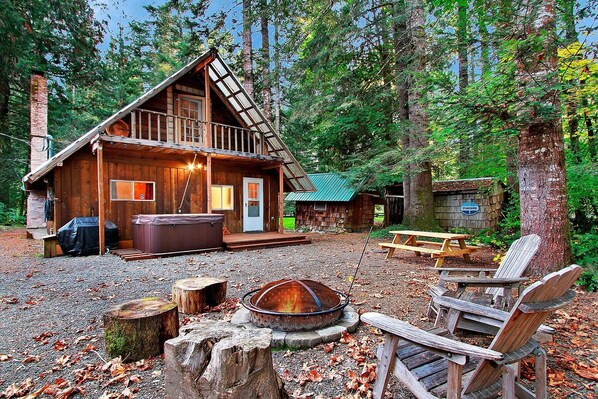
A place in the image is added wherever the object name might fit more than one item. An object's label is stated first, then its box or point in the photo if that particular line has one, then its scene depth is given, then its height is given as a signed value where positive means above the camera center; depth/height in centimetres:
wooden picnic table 655 -118
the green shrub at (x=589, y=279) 467 -132
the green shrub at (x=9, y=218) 1647 -72
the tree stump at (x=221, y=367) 171 -97
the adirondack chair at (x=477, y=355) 168 -95
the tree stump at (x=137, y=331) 274 -118
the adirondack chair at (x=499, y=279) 301 -88
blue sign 1302 -50
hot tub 807 -86
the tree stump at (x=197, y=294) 395 -122
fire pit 308 -113
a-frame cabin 876 +130
